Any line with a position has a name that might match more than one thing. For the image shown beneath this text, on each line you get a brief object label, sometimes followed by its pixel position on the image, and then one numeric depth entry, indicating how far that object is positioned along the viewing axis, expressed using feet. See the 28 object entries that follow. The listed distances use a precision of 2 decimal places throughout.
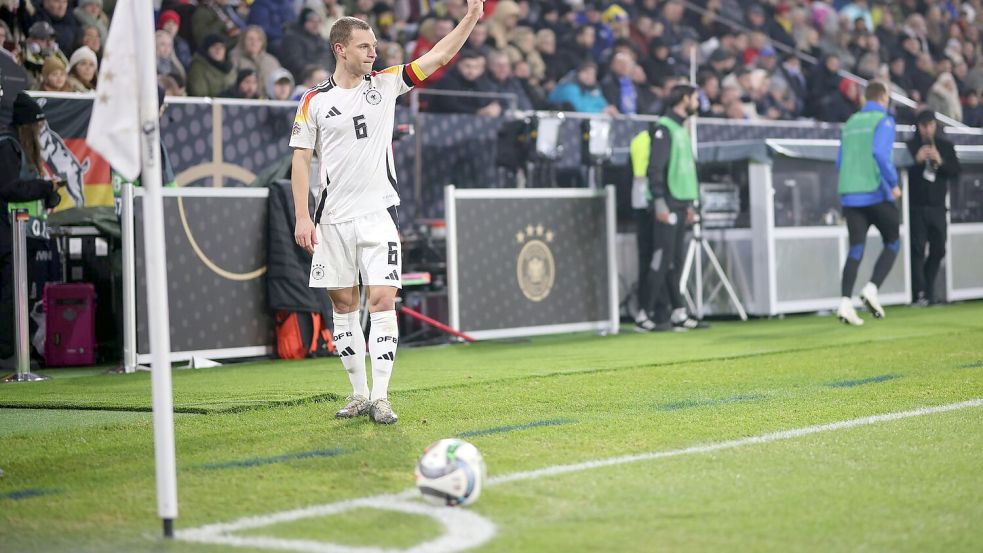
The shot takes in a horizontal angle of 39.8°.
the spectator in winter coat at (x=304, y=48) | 51.37
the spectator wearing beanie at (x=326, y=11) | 53.57
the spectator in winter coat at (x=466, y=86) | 53.62
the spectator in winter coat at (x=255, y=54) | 49.98
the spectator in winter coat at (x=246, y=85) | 47.55
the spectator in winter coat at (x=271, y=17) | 52.80
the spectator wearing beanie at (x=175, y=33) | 48.34
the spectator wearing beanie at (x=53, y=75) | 41.68
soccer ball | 15.26
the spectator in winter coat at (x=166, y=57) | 45.89
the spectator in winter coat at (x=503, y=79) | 55.98
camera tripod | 48.24
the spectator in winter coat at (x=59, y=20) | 44.34
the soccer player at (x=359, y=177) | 22.98
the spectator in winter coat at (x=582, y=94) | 58.23
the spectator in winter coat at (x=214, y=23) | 49.88
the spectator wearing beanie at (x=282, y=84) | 48.14
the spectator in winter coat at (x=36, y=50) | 42.55
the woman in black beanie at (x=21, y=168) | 32.30
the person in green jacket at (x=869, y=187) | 44.24
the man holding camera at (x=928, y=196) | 53.57
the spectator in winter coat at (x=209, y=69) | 47.88
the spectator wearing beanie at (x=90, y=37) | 44.21
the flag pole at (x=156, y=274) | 14.15
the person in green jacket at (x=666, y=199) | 44.62
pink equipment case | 37.91
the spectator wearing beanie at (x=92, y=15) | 45.52
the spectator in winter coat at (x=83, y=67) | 43.11
